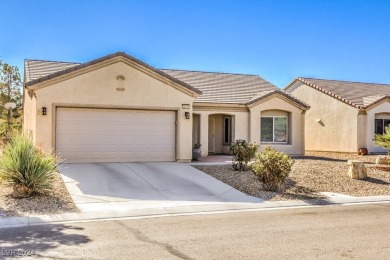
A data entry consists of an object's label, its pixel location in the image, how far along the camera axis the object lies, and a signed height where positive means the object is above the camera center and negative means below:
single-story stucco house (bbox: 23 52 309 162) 15.64 +1.10
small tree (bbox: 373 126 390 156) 16.97 -0.18
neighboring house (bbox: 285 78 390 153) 24.97 +1.64
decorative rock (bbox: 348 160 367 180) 14.20 -1.28
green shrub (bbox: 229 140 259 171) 14.94 -0.61
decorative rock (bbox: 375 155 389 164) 17.65 -1.08
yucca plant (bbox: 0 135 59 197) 9.68 -0.88
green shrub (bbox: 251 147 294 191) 11.66 -1.00
